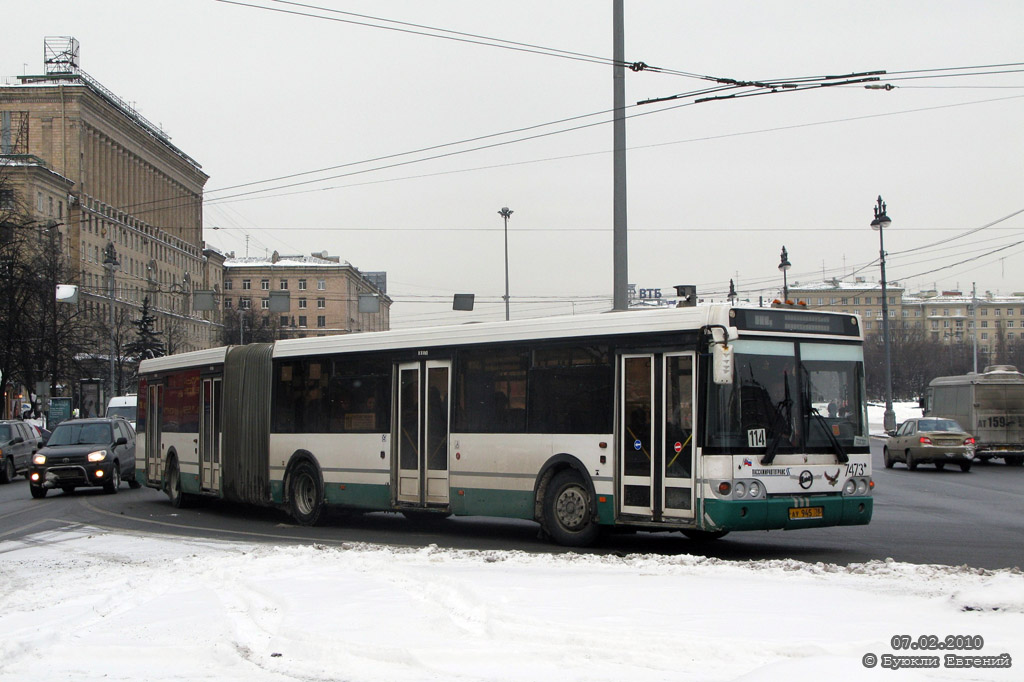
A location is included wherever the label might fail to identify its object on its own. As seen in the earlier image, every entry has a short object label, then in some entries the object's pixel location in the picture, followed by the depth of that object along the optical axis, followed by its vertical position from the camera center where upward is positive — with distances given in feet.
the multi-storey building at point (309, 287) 432.25 +49.34
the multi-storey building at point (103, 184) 318.45 +69.77
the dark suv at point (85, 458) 86.63 -3.41
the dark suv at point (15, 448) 114.01 -3.53
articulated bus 41.78 -0.54
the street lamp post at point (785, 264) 140.67 +17.41
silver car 109.40 -3.39
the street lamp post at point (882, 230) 149.89 +23.20
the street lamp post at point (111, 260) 197.52 +26.31
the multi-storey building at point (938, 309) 501.97 +47.70
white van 144.15 +0.60
